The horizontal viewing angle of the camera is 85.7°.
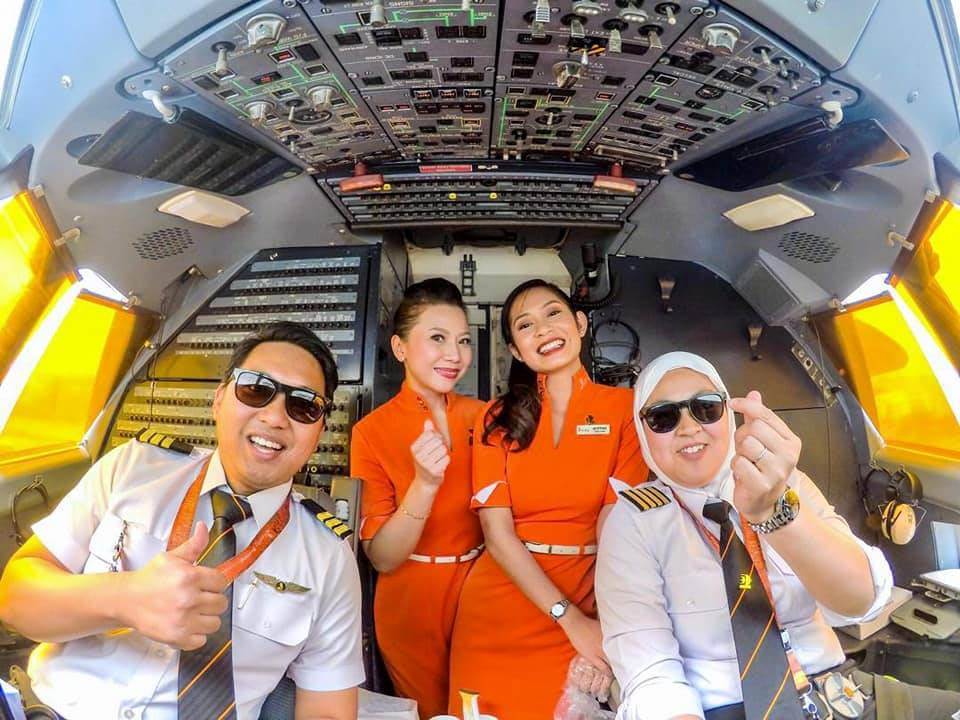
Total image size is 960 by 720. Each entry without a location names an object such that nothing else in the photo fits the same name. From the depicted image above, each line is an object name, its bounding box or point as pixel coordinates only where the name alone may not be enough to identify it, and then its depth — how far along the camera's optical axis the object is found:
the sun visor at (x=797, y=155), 1.20
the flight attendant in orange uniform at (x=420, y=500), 1.60
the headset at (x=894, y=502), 1.30
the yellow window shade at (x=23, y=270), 1.15
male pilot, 1.06
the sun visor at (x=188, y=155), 1.17
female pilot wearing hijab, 1.15
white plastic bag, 1.36
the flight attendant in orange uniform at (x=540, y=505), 1.48
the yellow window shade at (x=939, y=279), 1.24
